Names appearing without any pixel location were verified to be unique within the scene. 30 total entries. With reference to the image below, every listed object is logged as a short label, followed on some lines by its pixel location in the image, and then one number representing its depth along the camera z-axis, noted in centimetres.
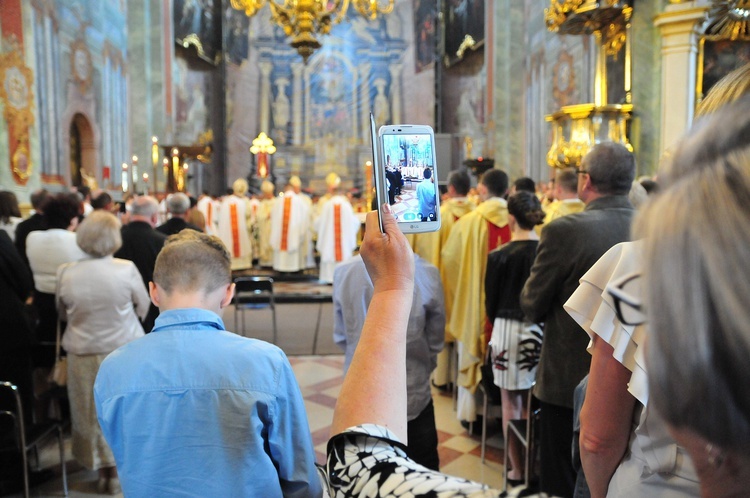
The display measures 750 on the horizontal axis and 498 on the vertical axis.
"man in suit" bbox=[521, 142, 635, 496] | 264
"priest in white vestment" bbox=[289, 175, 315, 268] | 1316
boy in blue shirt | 166
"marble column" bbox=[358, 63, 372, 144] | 2470
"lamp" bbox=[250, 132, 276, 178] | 1938
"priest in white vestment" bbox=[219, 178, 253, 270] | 1331
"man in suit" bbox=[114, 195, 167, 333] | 475
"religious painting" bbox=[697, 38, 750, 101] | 825
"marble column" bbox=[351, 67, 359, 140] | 2459
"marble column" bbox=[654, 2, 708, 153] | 834
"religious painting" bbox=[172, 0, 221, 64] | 1941
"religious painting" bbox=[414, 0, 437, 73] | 2333
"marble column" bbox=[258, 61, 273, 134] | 2423
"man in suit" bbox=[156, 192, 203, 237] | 562
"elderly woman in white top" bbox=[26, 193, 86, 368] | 441
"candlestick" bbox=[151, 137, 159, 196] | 775
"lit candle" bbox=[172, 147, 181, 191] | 940
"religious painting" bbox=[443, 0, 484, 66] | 1920
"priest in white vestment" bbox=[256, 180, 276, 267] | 1346
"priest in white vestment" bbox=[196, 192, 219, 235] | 1332
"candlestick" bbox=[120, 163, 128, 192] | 694
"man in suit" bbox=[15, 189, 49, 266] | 493
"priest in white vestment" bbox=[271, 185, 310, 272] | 1283
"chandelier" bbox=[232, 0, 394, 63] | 1041
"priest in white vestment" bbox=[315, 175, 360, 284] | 1235
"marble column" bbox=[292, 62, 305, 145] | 2464
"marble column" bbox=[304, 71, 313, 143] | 2467
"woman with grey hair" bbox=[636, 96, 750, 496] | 50
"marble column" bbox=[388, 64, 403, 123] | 2433
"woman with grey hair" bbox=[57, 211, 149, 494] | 361
